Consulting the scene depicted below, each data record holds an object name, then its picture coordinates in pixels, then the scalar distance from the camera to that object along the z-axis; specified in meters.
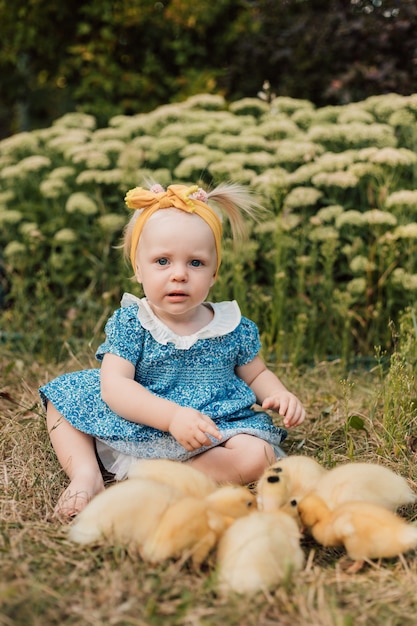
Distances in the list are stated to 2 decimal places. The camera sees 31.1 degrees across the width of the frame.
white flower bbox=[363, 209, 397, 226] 3.08
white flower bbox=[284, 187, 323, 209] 3.29
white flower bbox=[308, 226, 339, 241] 3.15
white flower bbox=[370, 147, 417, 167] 3.16
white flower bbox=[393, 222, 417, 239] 2.97
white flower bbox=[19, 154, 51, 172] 3.64
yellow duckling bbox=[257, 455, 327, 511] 1.60
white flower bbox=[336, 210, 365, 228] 3.15
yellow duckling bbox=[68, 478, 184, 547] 1.46
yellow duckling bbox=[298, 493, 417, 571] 1.49
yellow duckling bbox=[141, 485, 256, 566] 1.42
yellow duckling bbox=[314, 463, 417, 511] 1.64
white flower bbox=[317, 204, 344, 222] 3.25
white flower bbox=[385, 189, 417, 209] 3.07
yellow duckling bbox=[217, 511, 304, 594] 1.34
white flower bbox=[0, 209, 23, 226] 3.60
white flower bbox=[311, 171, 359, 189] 3.17
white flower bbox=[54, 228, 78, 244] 3.48
